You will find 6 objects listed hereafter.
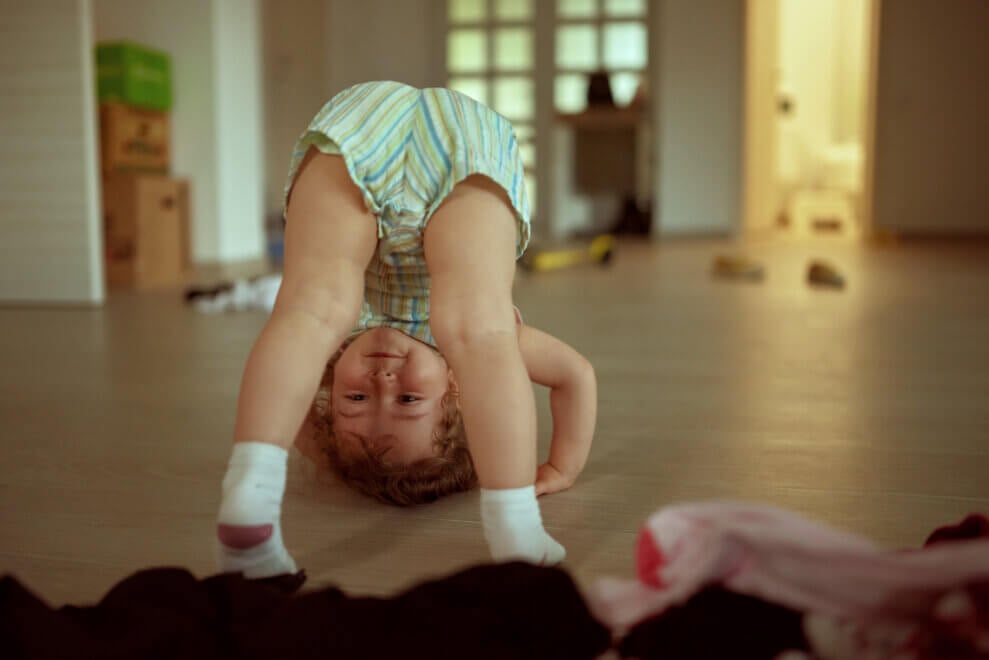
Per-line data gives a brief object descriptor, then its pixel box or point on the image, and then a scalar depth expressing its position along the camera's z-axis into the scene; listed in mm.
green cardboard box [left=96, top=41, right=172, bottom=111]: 3473
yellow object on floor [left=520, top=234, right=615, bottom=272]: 3959
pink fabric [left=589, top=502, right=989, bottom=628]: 601
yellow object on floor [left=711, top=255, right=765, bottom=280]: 3689
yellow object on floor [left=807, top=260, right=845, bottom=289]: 3365
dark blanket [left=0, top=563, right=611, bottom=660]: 604
